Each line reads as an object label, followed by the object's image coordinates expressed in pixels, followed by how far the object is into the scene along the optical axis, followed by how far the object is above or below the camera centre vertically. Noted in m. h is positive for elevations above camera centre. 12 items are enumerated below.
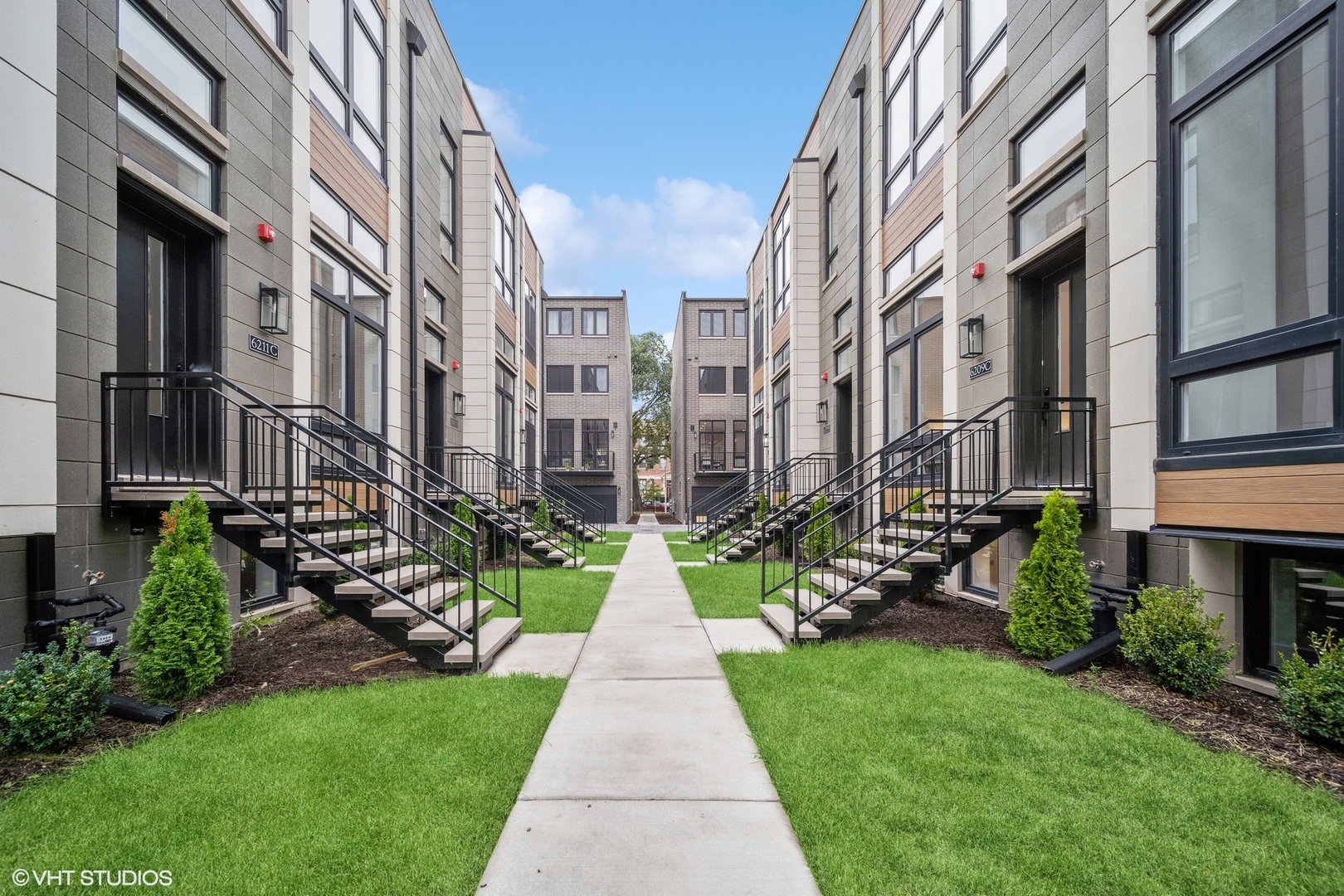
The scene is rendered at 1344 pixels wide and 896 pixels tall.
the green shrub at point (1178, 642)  4.14 -1.23
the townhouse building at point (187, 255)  4.01 +1.72
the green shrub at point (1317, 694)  3.30 -1.25
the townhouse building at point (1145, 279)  3.89 +1.41
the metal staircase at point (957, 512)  5.76 -0.59
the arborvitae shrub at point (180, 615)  4.08 -1.04
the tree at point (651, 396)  41.56 +3.47
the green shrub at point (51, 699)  3.31 -1.29
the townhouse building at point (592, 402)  27.89 +2.04
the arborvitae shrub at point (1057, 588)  5.03 -1.06
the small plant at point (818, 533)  10.52 -1.35
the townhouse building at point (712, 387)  28.19 +2.68
